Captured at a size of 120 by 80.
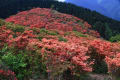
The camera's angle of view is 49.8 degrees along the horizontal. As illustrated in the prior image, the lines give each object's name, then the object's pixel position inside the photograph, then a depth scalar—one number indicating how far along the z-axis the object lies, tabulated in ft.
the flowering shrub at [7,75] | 13.69
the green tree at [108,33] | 92.52
